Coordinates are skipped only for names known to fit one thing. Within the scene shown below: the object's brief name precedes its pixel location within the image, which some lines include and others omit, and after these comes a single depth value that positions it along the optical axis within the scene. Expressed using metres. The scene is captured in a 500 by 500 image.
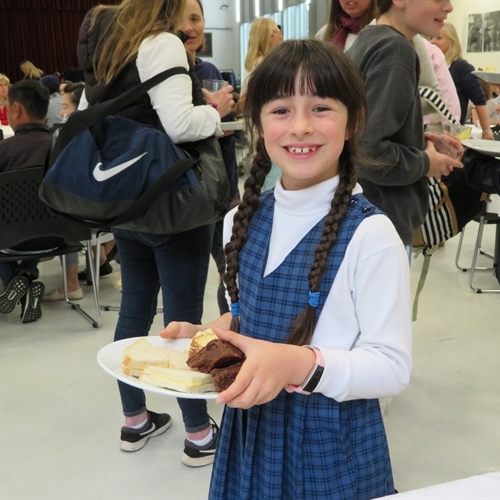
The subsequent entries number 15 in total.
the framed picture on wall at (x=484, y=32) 8.31
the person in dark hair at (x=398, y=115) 1.66
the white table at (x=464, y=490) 0.71
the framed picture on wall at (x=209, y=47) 16.86
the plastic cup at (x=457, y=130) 2.02
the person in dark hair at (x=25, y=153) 3.33
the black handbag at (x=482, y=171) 1.98
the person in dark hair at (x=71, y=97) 4.62
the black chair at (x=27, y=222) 3.05
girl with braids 1.00
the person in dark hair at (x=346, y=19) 2.12
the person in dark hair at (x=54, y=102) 5.81
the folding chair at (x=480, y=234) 3.75
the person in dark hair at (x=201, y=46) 2.50
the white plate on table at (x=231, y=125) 2.17
